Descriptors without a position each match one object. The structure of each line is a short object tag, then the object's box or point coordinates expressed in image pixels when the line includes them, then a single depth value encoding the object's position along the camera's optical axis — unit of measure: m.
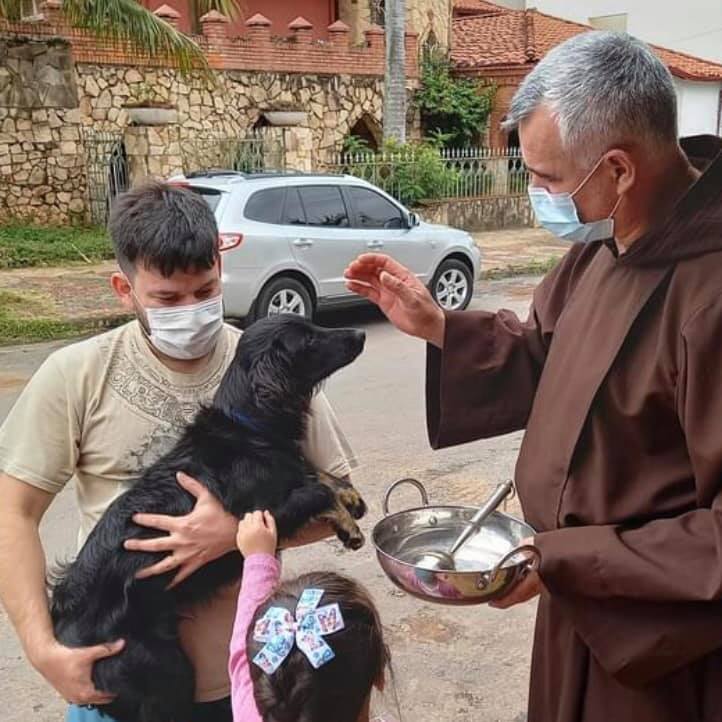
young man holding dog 1.79
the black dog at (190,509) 1.78
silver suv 8.88
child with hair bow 1.66
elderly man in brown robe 1.58
